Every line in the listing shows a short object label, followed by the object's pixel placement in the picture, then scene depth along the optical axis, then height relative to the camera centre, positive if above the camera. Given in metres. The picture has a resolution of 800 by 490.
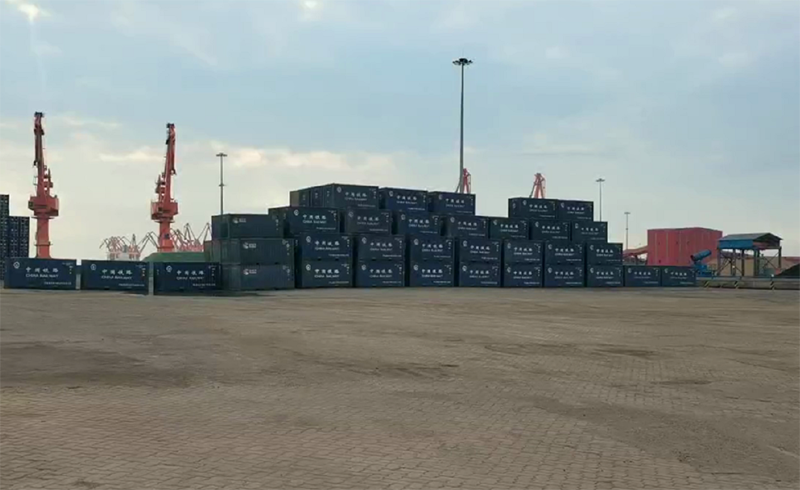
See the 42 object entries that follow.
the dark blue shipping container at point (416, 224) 38.97 +2.34
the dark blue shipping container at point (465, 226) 40.51 +2.29
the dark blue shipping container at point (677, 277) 46.81 -0.76
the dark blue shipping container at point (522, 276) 41.41 -0.69
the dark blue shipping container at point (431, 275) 38.69 -0.63
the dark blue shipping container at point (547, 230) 43.50 +2.25
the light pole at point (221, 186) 76.12 +8.63
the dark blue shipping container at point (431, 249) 38.69 +0.87
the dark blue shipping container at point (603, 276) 43.97 -0.69
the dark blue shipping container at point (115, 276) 31.59 -0.68
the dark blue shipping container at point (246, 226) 33.72 +1.85
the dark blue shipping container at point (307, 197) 39.19 +3.91
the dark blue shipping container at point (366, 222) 37.28 +2.33
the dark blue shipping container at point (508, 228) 42.19 +2.29
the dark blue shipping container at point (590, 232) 44.59 +2.23
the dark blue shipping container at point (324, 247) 35.31 +0.86
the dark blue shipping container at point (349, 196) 38.09 +3.82
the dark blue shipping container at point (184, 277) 31.56 -0.72
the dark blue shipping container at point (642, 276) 46.38 -0.71
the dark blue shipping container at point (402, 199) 39.75 +3.81
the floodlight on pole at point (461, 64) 43.00 +12.92
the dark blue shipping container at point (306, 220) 35.94 +2.32
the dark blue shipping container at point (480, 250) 40.00 +0.86
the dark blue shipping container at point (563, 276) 42.72 -0.70
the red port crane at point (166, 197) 66.64 +6.44
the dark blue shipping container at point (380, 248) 36.94 +0.88
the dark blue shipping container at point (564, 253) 42.66 +0.76
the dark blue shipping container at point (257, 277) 32.53 -0.72
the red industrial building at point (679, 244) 79.75 +2.65
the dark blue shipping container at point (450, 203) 41.34 +3.76
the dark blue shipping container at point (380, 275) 36.91 -0.63
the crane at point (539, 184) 125.62 +15.07
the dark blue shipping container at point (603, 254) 44.09 +0.77
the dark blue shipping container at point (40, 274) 30.56 -0.60
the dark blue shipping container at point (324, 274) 35.16 -0.58
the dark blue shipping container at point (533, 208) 43.69 +3.70
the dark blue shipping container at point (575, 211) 45.03 +3.68
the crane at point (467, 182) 105.68 +13.10
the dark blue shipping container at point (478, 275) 39.91 -0.63
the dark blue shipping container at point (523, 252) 41.44 +0.80
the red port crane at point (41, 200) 57.16 +5.20
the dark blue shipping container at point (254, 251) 32.69 +0.56
